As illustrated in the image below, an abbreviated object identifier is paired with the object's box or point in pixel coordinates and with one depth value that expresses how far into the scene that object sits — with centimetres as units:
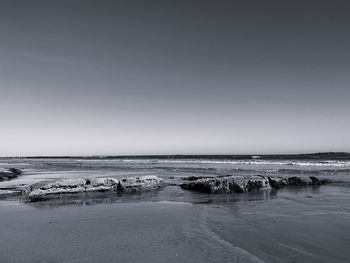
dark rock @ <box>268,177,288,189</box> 1482
